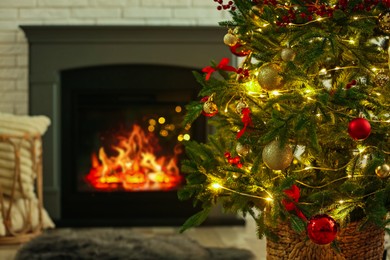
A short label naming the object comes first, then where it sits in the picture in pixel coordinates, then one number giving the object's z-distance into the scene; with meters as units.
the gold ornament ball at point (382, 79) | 2.08
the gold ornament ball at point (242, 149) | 2.14
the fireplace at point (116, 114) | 3.97
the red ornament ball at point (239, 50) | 2.29
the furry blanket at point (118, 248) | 3.16
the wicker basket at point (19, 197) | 3.47
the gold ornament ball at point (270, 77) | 2.03
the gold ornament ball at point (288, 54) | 2.01
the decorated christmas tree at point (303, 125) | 1.93
